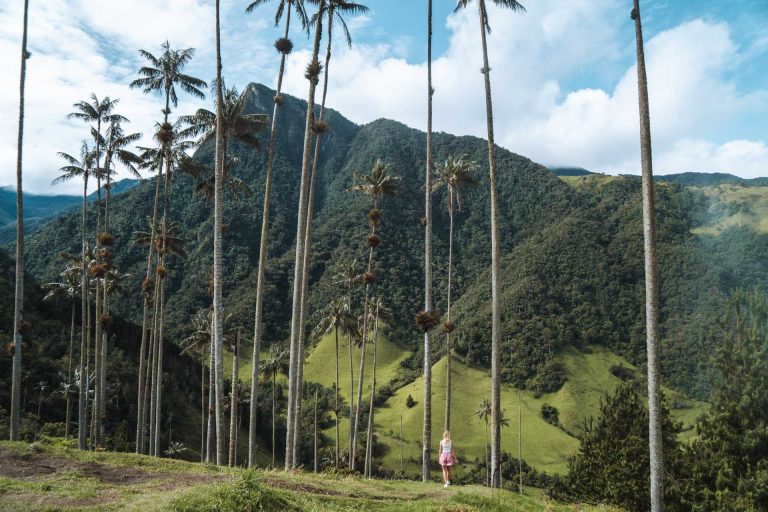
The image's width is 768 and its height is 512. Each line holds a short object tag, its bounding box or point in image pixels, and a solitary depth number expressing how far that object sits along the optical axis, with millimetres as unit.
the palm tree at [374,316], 53188
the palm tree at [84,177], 34188
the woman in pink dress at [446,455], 18391
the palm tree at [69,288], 41203
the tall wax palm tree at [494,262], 18672
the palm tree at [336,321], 47000
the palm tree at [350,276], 48125
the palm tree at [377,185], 37309
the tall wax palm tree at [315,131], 23042
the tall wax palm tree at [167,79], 31828
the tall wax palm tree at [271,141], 24219
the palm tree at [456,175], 40344
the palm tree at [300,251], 22719
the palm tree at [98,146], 33562
